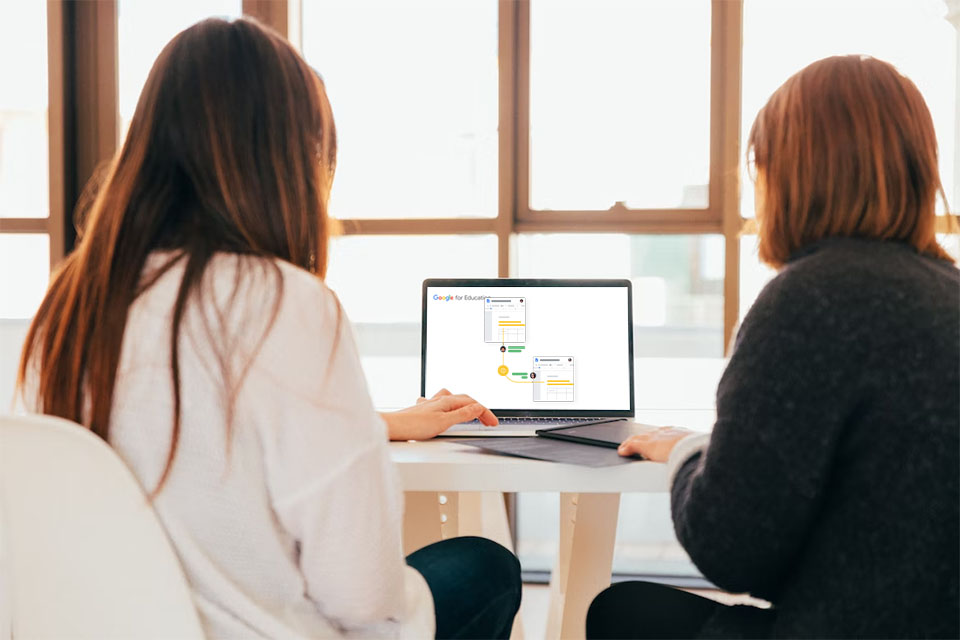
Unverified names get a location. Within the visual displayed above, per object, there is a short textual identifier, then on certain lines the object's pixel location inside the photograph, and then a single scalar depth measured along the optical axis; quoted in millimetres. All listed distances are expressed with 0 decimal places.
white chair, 751
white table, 1168
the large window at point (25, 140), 2689
